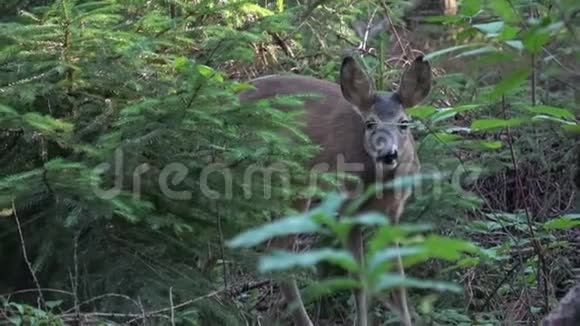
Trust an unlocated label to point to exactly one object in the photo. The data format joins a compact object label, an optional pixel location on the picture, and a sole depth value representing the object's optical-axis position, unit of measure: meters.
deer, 15.48
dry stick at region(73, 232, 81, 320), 11.23
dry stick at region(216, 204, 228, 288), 12.51
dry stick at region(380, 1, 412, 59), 18.57
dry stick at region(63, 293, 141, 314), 11.68
